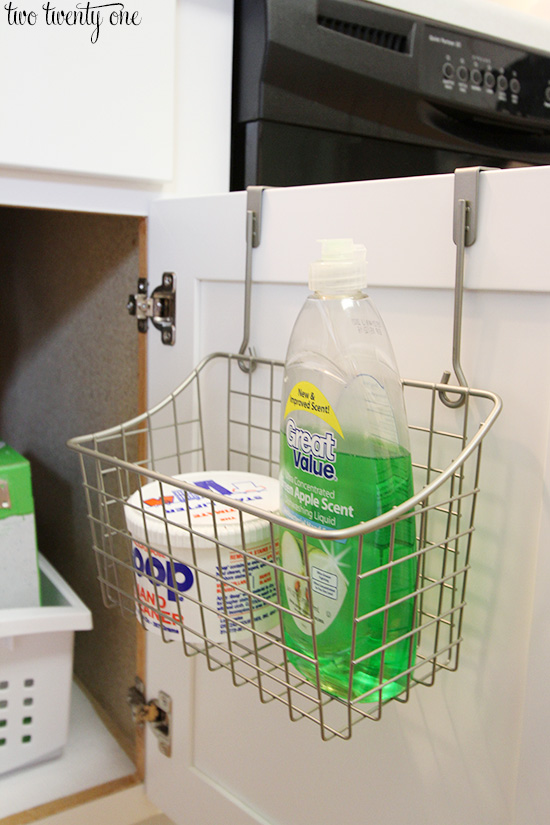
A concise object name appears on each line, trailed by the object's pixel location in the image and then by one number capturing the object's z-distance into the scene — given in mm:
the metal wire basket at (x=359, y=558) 441
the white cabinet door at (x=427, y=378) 461
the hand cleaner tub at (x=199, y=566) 513
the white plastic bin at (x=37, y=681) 872
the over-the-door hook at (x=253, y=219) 617
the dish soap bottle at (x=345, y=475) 444
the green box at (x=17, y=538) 877
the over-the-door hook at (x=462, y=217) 466
